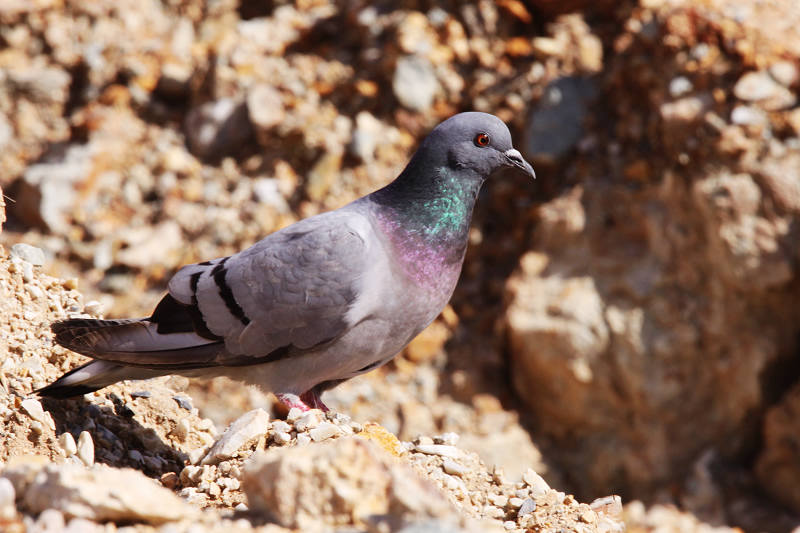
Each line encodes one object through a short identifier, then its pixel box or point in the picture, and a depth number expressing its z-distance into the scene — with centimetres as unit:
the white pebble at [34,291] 995
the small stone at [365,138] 1744
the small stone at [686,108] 1541
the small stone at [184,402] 1018
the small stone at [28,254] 1035
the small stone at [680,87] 1563
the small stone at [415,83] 1789
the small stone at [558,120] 1689
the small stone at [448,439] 906
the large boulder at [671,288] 1478
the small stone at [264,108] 1808
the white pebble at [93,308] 1058
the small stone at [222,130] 1845
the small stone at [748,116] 1497
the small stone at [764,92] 1505
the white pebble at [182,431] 970
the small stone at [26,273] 1000
